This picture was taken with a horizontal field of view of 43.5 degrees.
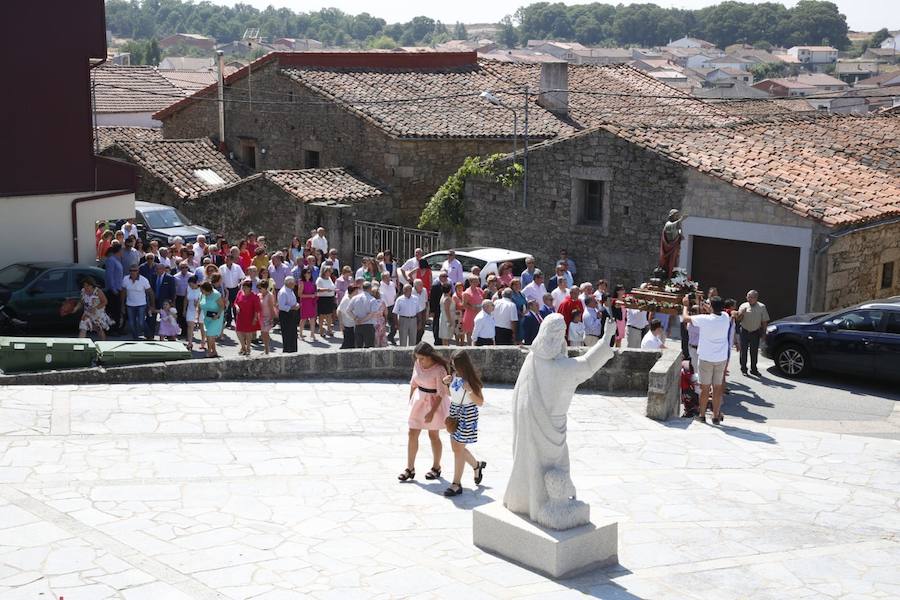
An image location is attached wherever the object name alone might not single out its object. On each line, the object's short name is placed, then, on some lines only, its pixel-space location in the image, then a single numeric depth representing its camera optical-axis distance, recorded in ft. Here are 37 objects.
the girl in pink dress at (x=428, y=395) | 33.58
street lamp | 79.84
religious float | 52.65
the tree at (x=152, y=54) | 505.66
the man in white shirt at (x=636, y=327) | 56.65
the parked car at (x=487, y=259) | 67.56
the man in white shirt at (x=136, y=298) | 56.34
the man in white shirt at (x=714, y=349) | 45.42
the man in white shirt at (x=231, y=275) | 61.21
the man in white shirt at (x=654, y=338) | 49.44
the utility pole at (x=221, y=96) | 110.64
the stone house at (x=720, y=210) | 67.26
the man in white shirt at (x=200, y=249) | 64.58
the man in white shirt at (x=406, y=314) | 56.95
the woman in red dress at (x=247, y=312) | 54.34
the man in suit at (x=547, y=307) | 54.95
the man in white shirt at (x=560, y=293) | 58.03
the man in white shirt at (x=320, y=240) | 74.63
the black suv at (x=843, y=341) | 54.65
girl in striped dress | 32.73
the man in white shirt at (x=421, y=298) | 57.57
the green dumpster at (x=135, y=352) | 46.24
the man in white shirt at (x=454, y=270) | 64.64
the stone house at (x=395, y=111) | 95.35
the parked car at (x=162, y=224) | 84.28
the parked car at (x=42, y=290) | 57.36
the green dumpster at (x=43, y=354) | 45.06
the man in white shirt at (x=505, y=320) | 54.13
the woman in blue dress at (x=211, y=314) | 54.03
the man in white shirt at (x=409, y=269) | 61.62
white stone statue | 27.40
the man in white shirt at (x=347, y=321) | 54.70
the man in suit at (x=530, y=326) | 54.80
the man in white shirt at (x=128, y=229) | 74.21
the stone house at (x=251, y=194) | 86.53
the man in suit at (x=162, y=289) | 57.57
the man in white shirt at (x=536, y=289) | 58.59
